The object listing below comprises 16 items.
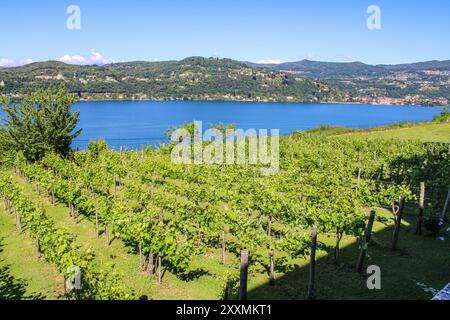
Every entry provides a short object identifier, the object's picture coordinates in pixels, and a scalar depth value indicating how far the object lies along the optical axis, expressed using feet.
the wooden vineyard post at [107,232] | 51.11
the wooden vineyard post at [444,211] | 61.59
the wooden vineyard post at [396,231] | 50.06
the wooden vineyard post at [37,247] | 47.60
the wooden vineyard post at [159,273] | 40.73
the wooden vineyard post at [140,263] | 43.75
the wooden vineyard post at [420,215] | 56.12
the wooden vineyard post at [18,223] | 57.06
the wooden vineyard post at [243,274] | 28.94
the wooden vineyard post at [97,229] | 53.21
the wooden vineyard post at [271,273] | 40.78
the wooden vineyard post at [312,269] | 37.73
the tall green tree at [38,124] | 91.81
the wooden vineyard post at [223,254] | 46.26
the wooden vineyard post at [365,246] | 42.89
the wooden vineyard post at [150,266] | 42.16
